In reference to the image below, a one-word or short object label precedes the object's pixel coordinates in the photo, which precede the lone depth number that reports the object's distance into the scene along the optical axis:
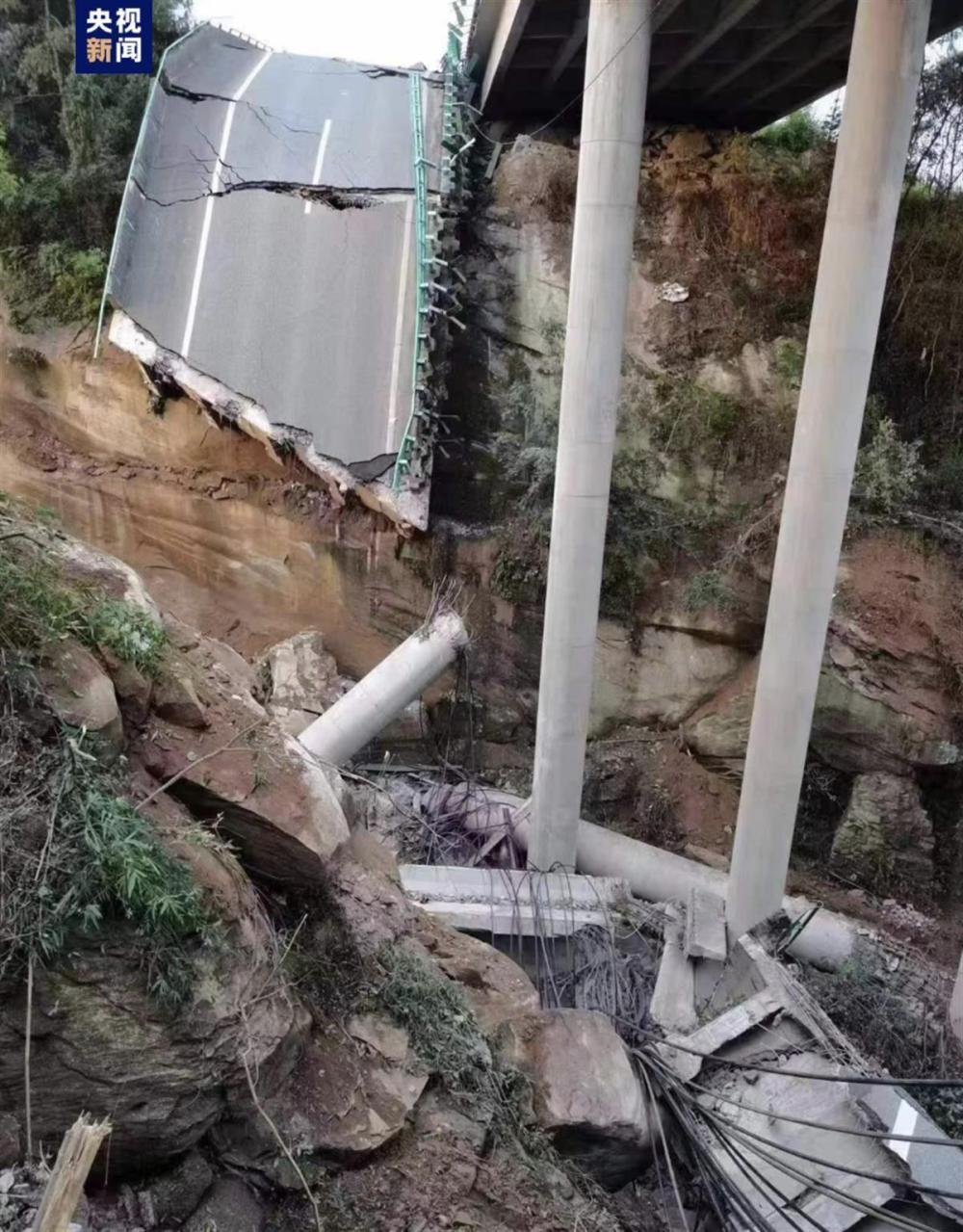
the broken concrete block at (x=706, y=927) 7.96
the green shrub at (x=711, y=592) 10.56
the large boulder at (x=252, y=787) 3.82
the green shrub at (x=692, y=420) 10.70
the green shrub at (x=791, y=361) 10.48
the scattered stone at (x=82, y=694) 3.37
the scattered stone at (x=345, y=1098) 3.50
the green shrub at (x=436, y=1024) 4.15
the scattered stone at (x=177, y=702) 3.99
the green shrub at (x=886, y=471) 9.77
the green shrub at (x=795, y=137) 11.48
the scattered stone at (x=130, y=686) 3.83
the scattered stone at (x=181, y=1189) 3.21
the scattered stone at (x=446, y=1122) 3.91
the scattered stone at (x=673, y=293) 10.98
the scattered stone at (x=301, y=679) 10.54
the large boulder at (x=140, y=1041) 3.00
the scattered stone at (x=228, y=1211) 3.26
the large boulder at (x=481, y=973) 4.99
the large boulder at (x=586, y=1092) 4.52
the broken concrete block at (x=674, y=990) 7.27
